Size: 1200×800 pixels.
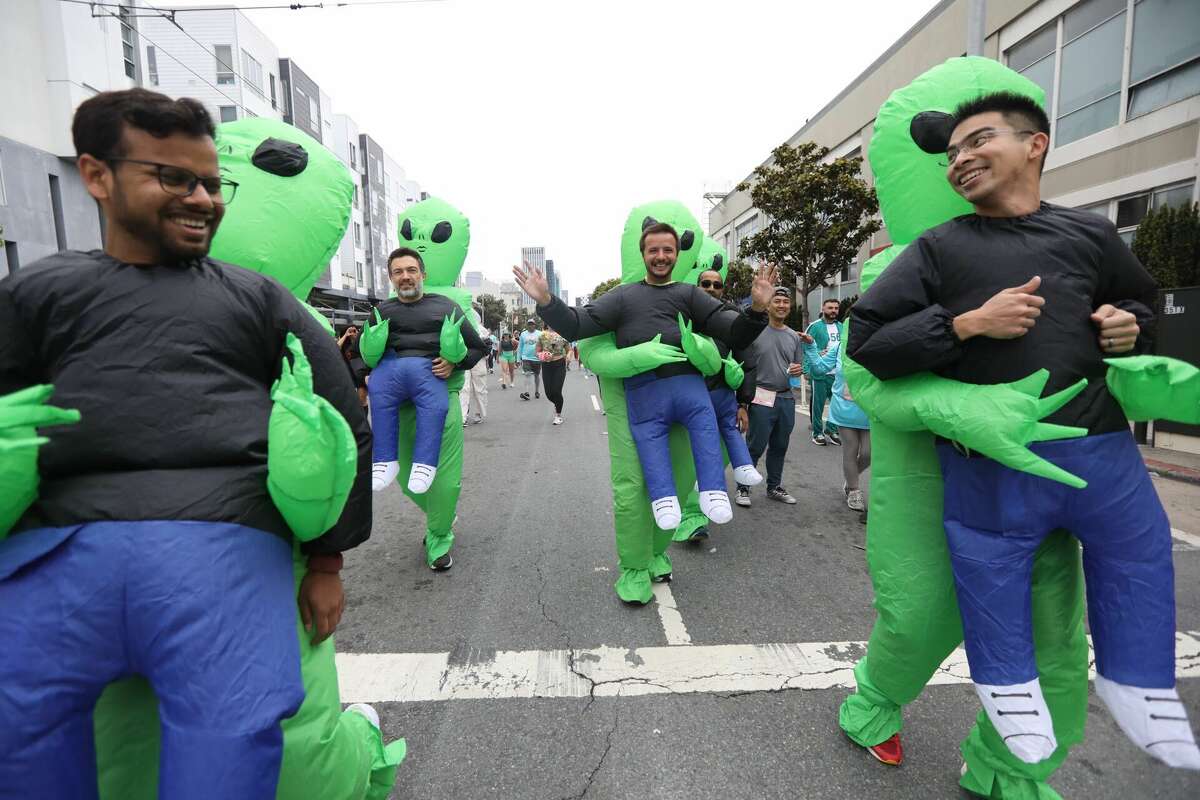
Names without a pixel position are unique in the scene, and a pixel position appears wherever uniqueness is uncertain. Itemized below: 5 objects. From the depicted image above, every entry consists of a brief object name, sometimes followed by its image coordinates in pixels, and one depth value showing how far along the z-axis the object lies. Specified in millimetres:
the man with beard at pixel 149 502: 1126
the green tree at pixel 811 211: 14617
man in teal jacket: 6656
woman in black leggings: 10414
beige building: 9242
